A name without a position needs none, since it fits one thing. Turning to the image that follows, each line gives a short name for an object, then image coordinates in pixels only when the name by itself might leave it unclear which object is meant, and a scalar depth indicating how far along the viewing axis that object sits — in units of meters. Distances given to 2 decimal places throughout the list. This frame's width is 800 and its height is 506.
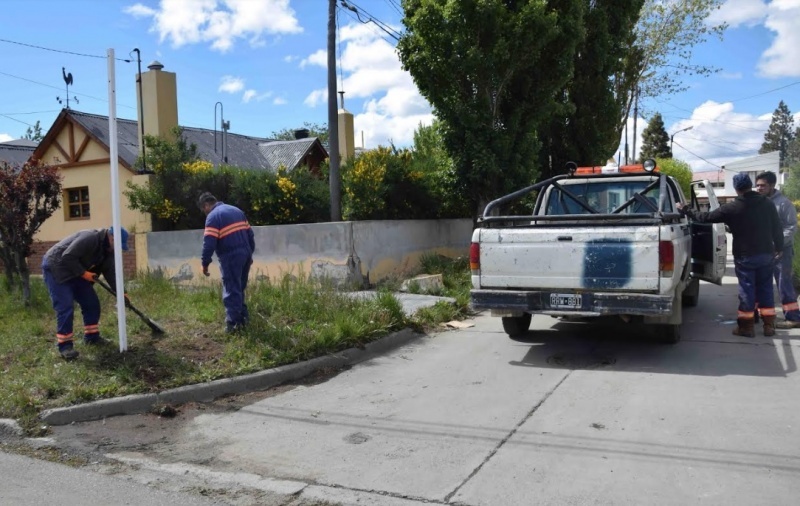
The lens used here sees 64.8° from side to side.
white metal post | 6.13
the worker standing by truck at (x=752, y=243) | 7.22
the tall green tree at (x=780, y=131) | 112.00
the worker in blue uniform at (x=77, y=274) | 6.39
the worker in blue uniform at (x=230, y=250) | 7.02
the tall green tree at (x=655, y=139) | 75.50
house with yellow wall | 14.67
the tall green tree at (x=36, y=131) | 67.74
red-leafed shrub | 8.93
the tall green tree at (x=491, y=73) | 11.55
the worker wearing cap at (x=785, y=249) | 7.87
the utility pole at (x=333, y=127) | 11.70
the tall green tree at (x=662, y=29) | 23.77
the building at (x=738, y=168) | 61.09
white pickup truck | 6.11
